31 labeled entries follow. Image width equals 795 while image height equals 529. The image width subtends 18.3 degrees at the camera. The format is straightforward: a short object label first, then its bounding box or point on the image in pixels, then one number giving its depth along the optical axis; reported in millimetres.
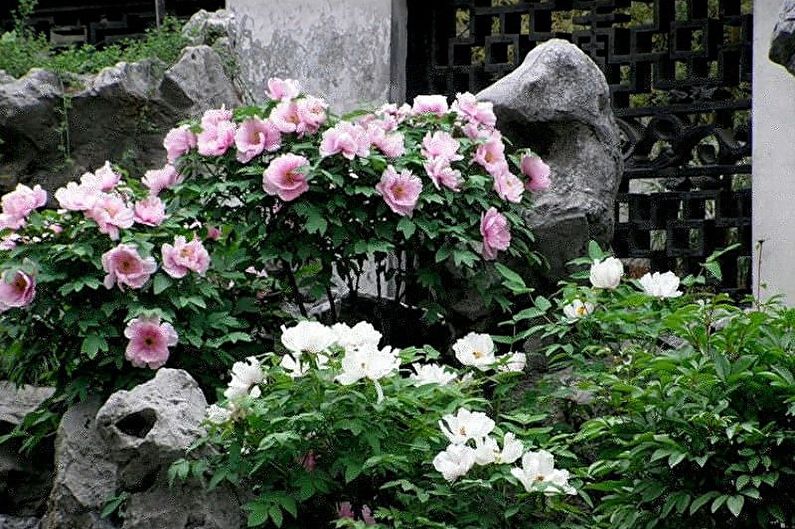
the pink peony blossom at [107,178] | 8843
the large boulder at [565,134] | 9718
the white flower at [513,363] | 7817
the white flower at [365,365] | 6739
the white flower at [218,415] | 7149
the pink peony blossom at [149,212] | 8761
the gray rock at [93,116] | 12514
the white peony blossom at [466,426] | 6750
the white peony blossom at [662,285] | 7672
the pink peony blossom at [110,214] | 8492
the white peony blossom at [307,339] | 6911
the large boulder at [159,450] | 7211
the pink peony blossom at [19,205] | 8644
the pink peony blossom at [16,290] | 8446
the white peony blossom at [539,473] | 6681
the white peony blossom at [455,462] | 6657
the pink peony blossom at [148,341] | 8465
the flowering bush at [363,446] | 6763
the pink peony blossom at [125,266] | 8403
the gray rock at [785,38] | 7535
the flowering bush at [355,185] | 8719
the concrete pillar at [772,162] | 12266
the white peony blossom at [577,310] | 7858
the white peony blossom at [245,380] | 7108
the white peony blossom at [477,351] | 7748
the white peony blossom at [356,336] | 7015
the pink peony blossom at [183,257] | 8595
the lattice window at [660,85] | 12852
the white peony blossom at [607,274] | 7900
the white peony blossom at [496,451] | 6719
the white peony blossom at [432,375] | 7404
